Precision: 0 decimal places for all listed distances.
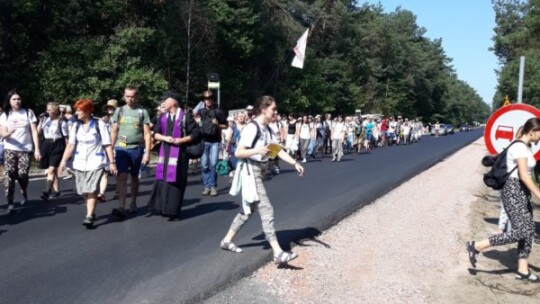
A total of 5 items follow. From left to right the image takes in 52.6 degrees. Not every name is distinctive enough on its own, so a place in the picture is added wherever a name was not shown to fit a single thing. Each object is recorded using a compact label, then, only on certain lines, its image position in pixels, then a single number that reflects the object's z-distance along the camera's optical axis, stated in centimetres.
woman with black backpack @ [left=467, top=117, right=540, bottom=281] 564
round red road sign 679
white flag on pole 2524
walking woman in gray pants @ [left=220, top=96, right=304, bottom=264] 578
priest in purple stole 788
